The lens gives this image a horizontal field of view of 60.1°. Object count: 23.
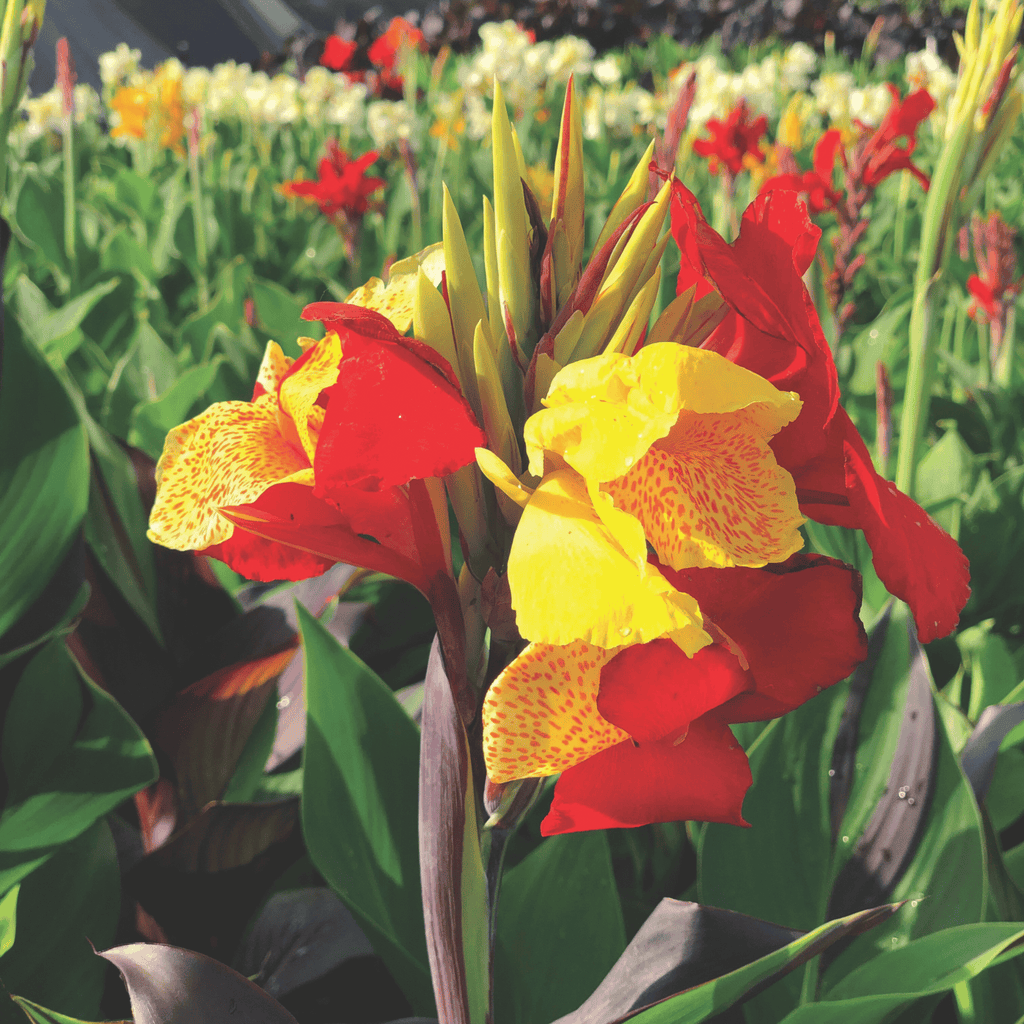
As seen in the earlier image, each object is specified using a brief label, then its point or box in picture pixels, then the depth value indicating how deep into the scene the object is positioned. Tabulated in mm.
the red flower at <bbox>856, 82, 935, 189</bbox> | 1248
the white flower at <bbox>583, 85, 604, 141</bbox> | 2371
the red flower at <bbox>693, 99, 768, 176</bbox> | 1731
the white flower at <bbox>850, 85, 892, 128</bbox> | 2143
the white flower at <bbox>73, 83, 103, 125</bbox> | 3548
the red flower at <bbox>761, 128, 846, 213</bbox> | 1441
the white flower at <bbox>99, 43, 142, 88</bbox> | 3280
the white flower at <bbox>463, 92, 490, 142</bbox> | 2715
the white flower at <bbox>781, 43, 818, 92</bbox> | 2836
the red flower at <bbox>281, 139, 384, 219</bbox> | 1897
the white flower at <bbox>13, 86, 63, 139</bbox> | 3034
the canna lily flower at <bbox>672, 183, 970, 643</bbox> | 308
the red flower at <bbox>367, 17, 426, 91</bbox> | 3356
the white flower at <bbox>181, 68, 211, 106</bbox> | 2752
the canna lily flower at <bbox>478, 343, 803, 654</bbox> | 273
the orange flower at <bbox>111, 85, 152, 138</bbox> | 2680
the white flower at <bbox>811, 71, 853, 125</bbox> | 2578
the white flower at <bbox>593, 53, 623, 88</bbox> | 2620
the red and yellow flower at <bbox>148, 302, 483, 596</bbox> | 298
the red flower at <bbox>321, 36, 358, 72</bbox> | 3350
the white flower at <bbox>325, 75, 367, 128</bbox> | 2863
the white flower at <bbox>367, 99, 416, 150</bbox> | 2436
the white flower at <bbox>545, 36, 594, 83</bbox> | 2516
